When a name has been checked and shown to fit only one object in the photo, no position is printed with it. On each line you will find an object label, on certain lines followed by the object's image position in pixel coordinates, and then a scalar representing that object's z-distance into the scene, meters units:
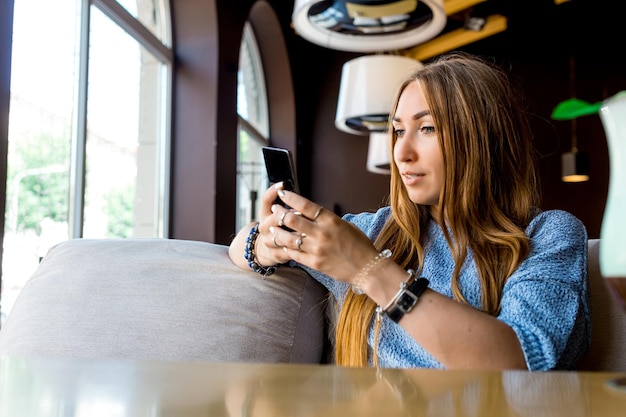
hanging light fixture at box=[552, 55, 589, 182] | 7.12
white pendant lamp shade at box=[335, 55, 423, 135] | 3.88
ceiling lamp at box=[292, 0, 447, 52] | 3.21
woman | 1.17
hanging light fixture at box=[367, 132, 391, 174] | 5.45
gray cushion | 1.42
